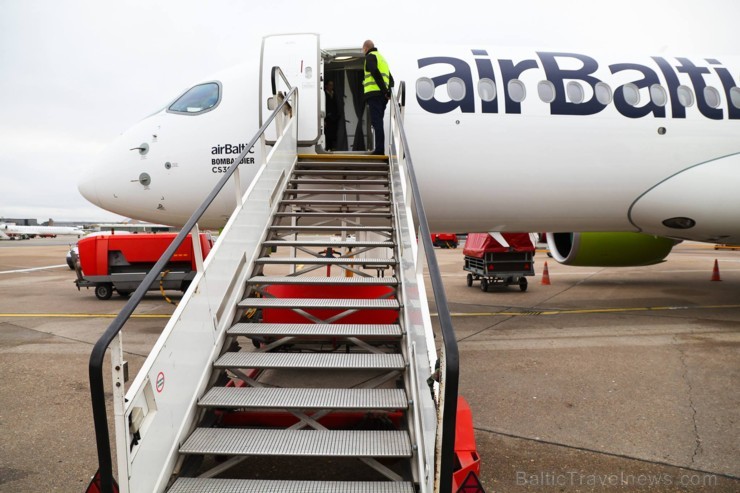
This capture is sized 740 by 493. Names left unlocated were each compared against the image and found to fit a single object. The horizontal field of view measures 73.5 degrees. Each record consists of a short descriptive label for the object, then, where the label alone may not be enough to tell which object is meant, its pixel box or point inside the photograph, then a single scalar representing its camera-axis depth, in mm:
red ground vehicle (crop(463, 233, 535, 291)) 12562
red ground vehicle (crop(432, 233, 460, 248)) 35156
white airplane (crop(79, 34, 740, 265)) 6812
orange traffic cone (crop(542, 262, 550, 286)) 14406
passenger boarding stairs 2607
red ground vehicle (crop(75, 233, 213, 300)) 11000
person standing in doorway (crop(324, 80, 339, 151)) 7831
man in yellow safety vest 6273
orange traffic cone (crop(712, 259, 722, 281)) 14578
